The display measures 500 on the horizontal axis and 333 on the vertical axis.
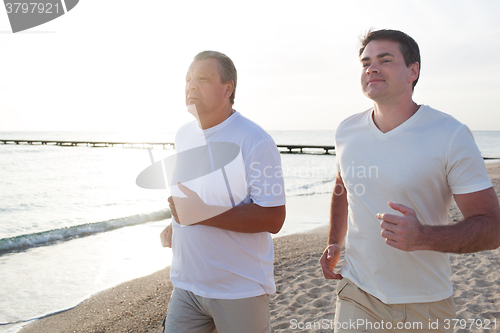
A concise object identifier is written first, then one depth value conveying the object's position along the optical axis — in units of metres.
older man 1.87
